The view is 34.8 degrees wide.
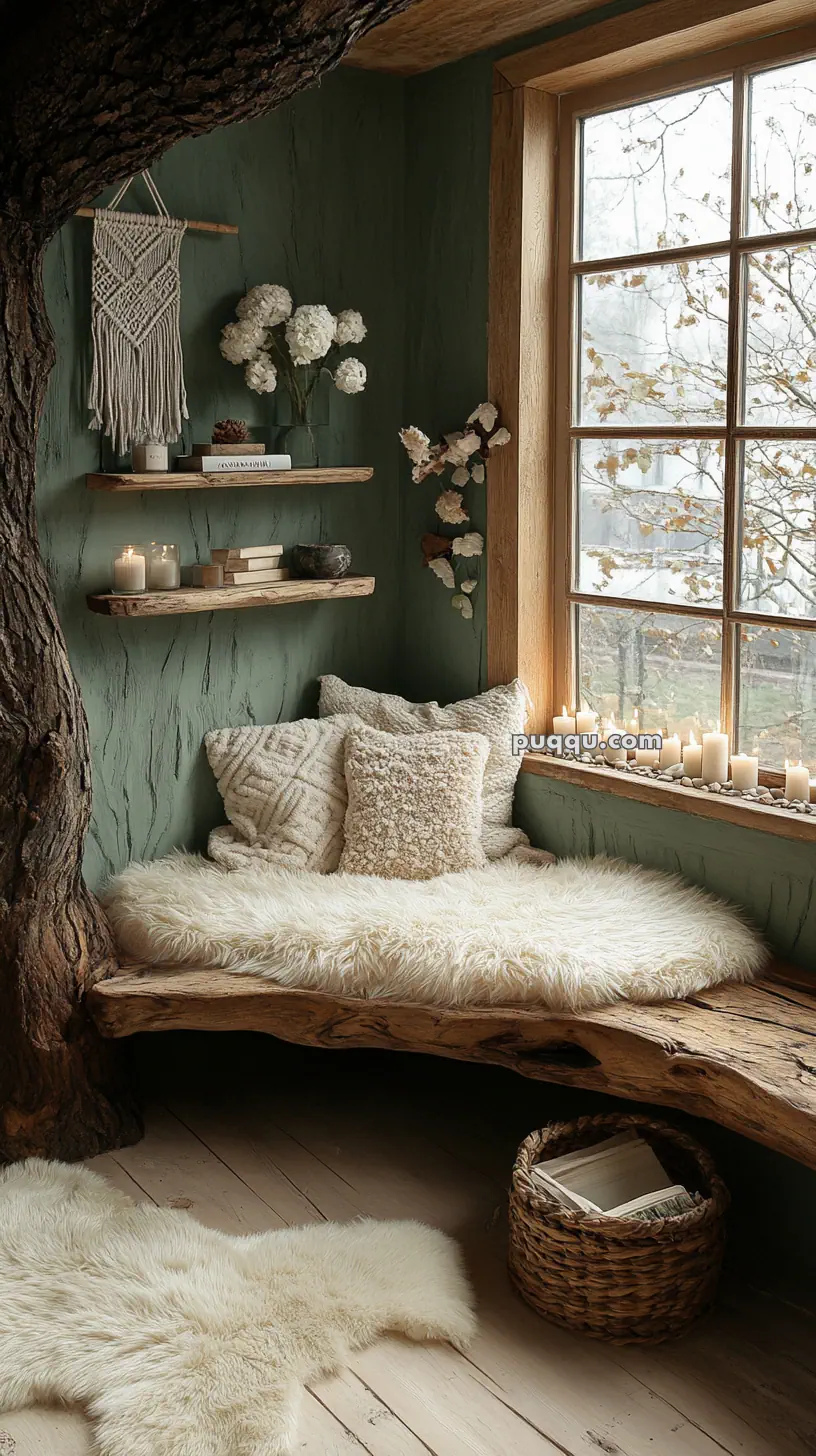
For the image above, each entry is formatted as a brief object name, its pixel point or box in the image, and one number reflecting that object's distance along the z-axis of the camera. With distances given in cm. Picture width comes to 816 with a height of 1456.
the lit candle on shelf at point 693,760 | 298
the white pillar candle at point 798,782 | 275
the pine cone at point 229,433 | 313
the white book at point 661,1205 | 235
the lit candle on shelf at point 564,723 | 332
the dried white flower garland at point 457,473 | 330
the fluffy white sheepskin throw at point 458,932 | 258
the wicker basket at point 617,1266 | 230
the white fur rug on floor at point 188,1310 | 210
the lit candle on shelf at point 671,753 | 305
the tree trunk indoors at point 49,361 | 195
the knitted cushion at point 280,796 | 320
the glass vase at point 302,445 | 338
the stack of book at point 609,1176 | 246
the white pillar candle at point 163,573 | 310
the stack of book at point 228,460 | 307
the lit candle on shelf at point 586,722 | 327
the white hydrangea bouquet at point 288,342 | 315
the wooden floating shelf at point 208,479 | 294
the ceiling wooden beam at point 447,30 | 290
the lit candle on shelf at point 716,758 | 291
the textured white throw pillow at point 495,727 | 329
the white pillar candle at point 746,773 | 286
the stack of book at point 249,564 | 321
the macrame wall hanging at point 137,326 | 296
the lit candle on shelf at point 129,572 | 301
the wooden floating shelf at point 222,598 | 297
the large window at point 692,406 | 276
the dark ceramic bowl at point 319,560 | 334
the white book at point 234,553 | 321
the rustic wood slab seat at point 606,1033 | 227
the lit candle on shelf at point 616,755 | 318
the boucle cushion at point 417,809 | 313
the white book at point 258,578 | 322
